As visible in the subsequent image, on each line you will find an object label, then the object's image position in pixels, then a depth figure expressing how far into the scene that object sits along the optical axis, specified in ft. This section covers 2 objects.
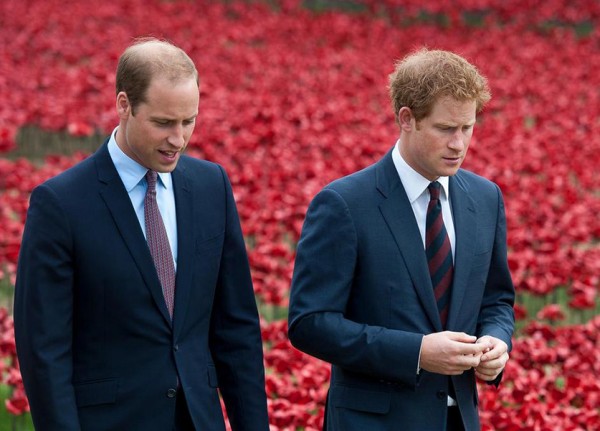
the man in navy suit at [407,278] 23.54
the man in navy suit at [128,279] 22.58
